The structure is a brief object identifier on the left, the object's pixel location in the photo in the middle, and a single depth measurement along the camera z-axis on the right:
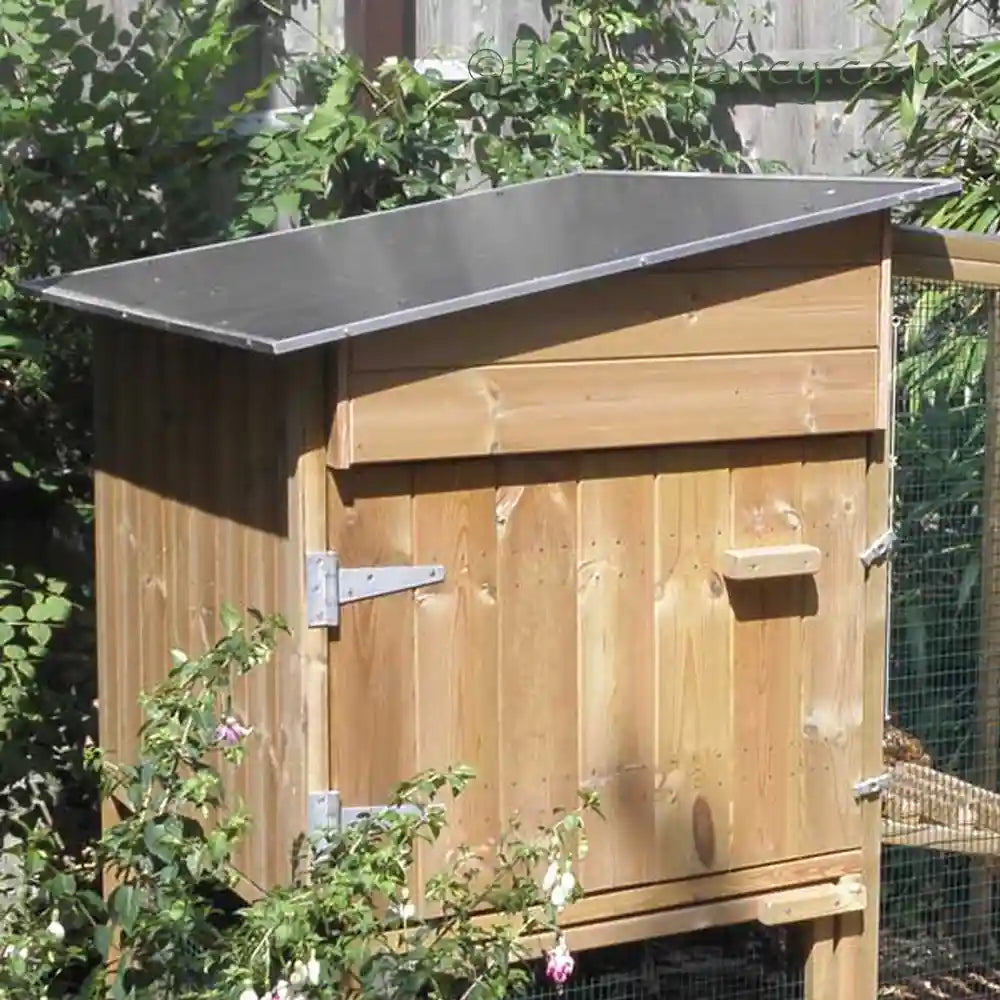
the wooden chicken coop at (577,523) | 5.63
